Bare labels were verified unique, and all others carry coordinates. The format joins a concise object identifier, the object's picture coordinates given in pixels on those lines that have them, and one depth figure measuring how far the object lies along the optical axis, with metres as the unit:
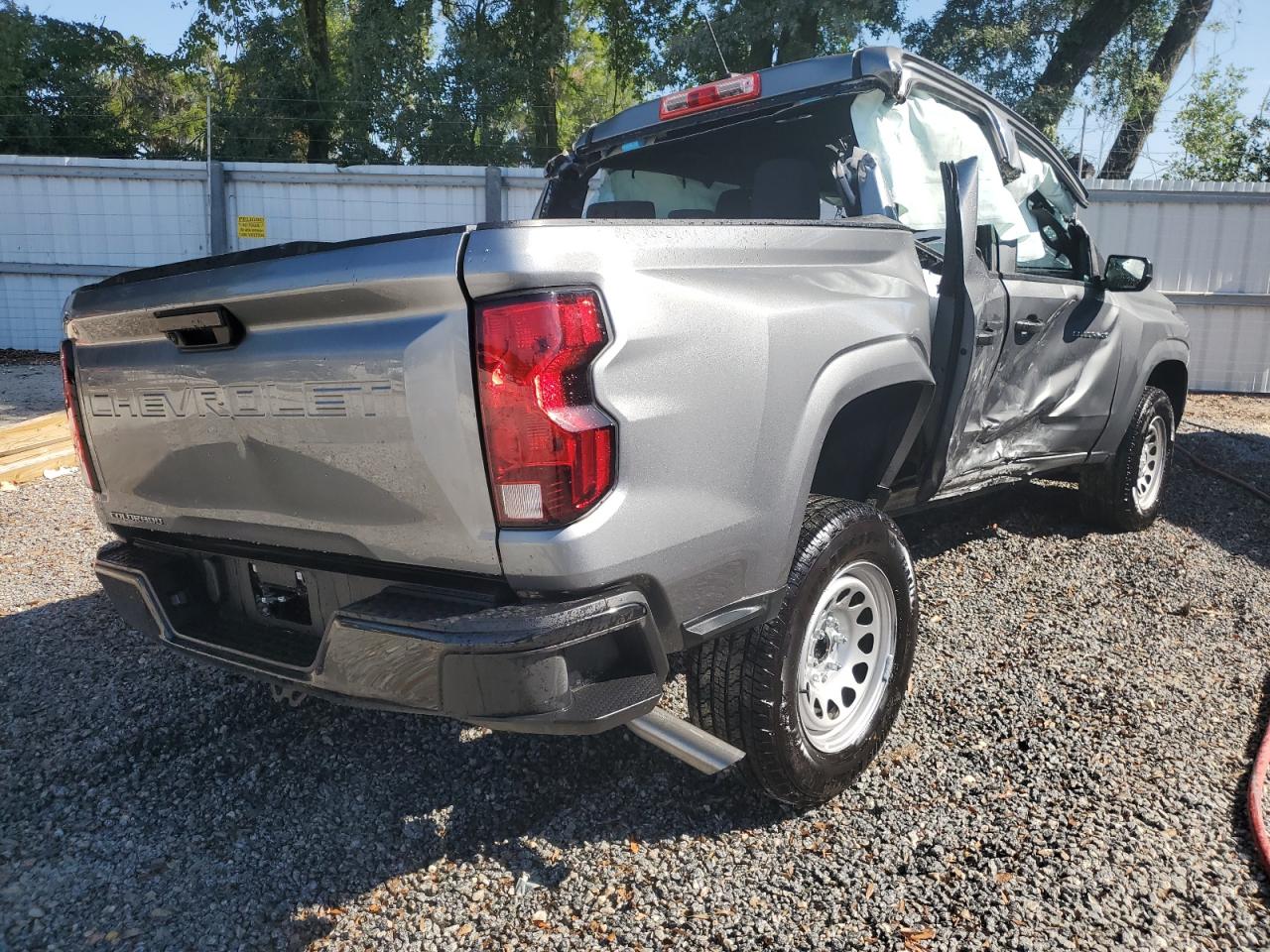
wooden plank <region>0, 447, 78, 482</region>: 6.15
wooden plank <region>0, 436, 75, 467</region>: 6.34
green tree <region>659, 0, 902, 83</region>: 14.49
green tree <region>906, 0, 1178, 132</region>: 14.55
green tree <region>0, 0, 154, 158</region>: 17.72
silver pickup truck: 1.78
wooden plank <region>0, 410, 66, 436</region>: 6.76
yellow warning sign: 12.49
